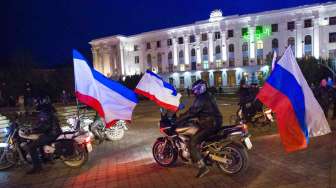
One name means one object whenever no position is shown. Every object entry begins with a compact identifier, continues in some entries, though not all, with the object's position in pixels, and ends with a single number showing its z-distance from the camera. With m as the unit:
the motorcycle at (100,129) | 10.55
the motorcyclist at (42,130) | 6.89
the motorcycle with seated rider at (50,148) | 7.13
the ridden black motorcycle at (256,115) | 10.86
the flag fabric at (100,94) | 7.09
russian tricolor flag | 5.02
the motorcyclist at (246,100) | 11.16
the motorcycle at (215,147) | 5.61
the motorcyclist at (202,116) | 5.64
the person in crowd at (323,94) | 11.58
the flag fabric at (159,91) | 9.01
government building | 56.03
